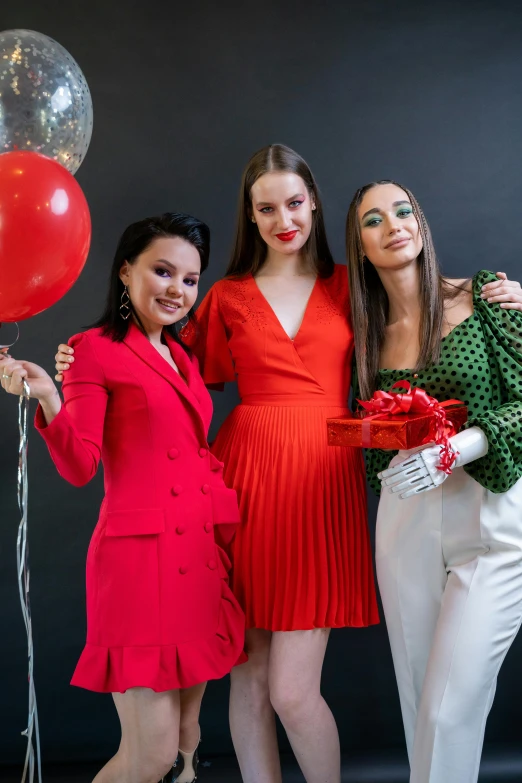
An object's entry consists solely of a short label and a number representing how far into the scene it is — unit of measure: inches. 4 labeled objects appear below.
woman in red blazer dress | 82.0
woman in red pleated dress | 96.0
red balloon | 71.5
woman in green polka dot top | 85.0
